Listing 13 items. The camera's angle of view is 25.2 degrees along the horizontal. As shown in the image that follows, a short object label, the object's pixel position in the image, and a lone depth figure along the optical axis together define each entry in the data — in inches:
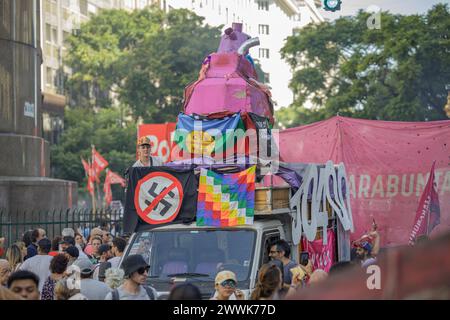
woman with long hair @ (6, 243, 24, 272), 456.1
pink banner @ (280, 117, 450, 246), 706.8
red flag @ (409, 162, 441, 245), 606.9
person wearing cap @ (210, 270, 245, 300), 307.0
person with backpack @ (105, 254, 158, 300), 302.8
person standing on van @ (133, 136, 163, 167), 465.7
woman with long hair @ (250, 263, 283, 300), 274.2
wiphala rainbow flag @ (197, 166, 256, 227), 397.4
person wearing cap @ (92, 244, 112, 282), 422.0
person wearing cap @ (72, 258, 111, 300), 331.6
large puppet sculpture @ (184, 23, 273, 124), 558.9
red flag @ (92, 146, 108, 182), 1487.5
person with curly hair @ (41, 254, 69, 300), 367.2
